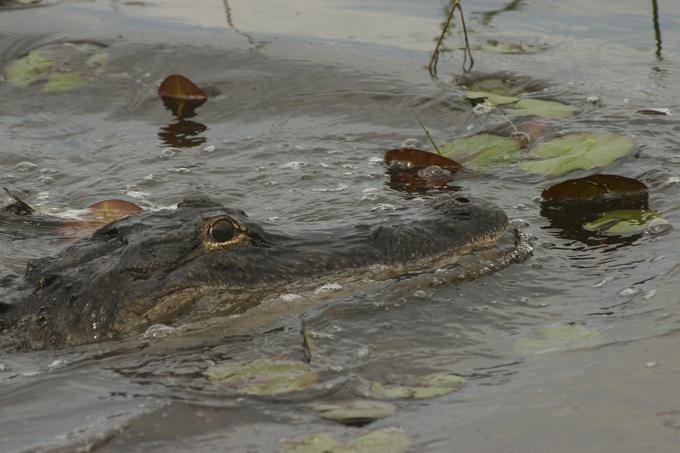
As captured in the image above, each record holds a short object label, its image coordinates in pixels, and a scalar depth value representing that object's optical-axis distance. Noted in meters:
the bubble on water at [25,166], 14.48
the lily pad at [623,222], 10.99
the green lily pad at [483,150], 13.51
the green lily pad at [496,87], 15.98
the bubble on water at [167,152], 14.75
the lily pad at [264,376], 7.73
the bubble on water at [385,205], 12.30
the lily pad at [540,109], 14.50
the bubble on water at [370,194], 12.67
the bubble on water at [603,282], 9.59
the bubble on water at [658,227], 10.81
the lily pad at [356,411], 7.13
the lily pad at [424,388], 7.52
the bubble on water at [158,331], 9.08
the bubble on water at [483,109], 15.05
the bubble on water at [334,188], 13.04
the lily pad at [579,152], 12.77
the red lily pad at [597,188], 11.92
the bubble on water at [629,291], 9.25
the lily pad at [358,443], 6.69
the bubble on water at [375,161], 13.88
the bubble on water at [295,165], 14.00
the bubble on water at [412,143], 14.52
